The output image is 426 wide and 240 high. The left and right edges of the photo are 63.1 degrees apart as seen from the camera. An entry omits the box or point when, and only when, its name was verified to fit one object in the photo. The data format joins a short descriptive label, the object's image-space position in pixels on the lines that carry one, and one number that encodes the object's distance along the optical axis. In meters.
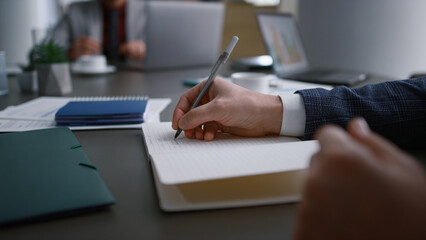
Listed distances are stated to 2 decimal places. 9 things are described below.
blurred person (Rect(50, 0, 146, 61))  2.66
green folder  0.38
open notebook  0.40
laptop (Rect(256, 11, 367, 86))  1.29
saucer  1.57
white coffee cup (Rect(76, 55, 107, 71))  1.61
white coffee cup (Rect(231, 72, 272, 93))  1.01
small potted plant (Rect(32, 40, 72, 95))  1.13
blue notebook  0.75
